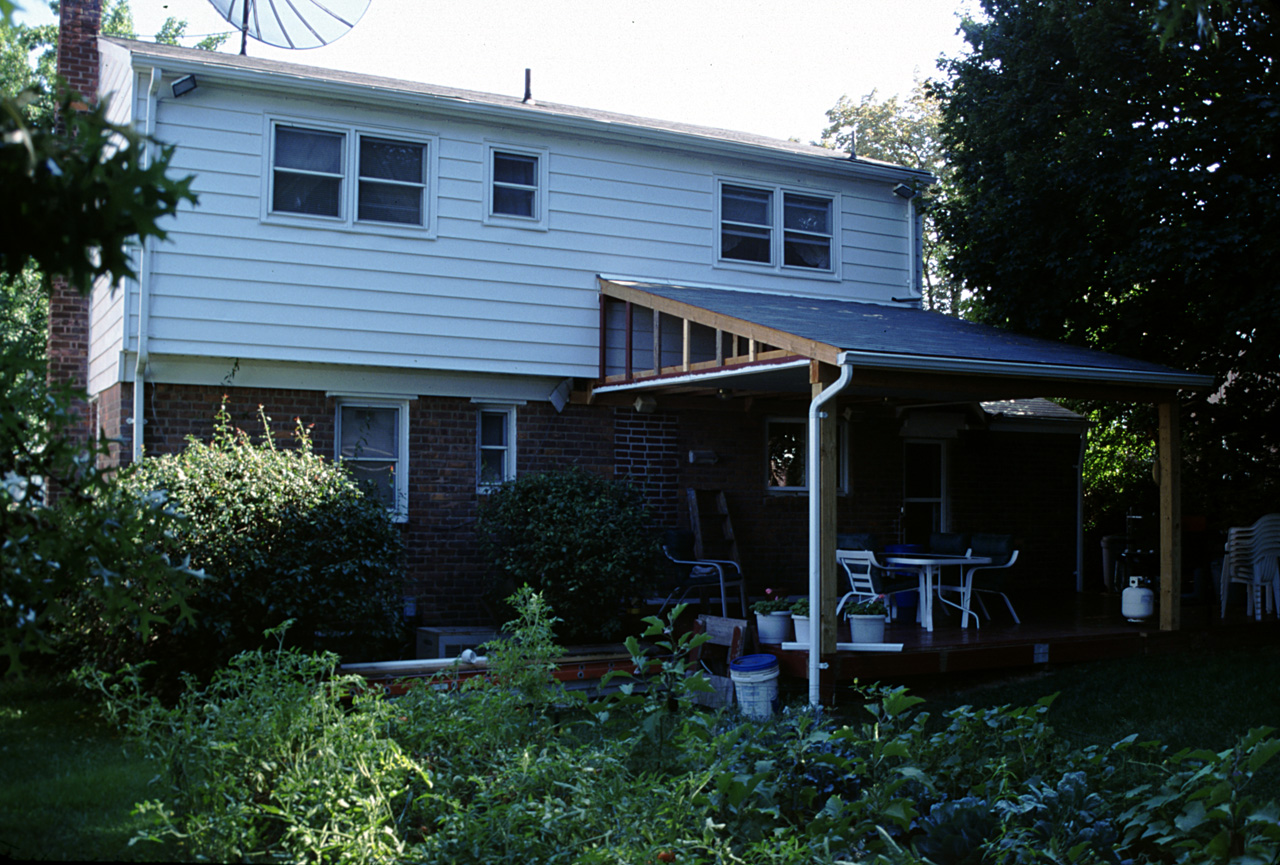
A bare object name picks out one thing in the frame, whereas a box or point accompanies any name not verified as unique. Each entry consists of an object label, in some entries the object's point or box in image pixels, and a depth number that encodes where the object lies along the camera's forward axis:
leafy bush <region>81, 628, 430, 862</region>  3.40
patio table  9.67
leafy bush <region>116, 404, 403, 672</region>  7.50
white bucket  8.07
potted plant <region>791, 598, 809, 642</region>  8.69
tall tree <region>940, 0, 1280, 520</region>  10.27
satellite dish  10.08
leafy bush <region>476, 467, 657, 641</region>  9.29
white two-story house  9.80
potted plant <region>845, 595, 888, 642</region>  8.73
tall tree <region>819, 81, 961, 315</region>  31.39
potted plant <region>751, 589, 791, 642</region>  8.89
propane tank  10.72
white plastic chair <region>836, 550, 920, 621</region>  9.64
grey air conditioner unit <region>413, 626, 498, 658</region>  9.62
